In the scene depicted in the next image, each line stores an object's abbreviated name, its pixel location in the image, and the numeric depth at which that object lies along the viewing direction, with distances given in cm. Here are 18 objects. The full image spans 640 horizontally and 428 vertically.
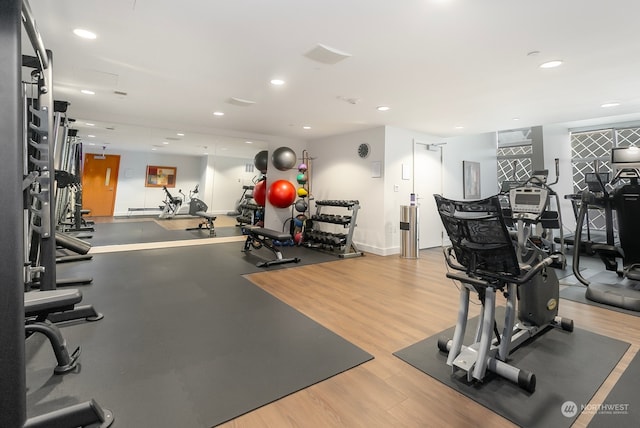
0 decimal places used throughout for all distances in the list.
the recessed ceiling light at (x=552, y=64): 271
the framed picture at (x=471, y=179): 683
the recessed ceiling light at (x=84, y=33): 237
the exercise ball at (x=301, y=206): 607
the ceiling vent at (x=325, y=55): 254
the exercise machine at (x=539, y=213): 285
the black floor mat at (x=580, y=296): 293
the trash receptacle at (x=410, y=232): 530
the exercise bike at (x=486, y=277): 171
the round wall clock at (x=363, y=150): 573
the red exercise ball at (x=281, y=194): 624
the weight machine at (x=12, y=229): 104
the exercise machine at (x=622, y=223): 314
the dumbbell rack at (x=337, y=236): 538
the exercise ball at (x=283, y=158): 637
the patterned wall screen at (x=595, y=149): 633
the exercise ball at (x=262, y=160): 679
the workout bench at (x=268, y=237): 454
